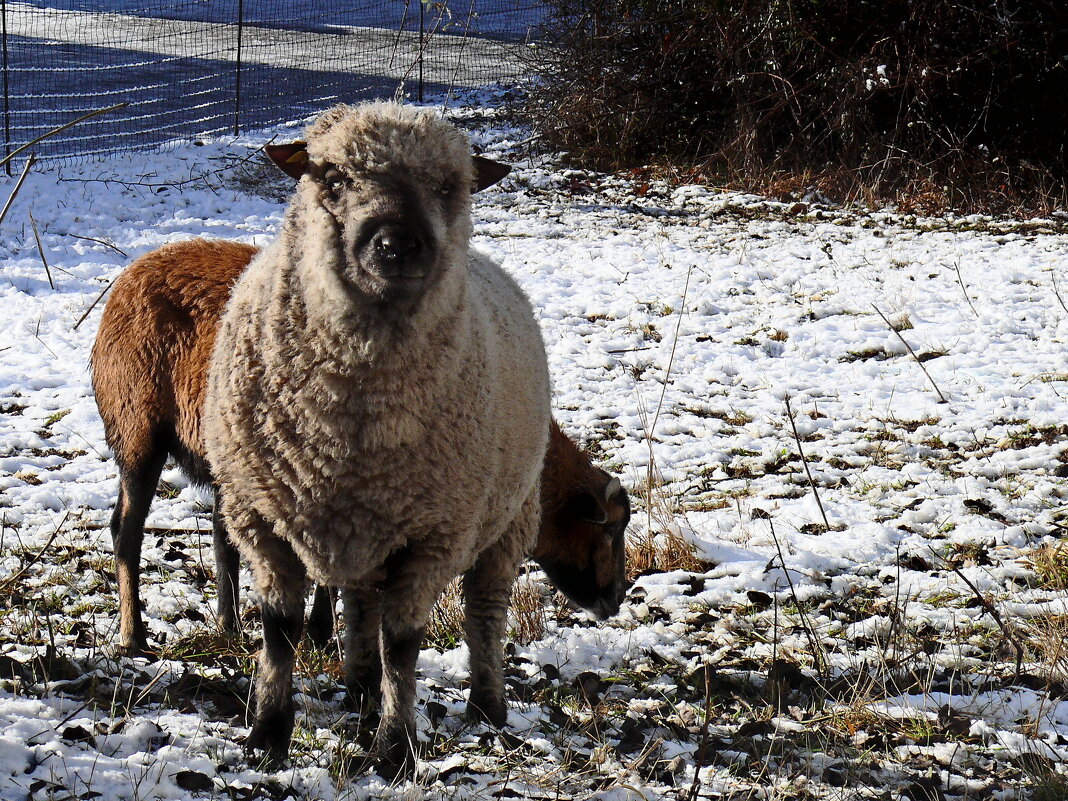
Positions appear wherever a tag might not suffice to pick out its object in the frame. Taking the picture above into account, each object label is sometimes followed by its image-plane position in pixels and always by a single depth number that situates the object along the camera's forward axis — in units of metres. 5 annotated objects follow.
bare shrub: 19.64
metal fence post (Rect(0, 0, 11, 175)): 19.44
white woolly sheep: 5.34
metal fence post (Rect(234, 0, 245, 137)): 23.67
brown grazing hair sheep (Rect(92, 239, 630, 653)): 7.34
